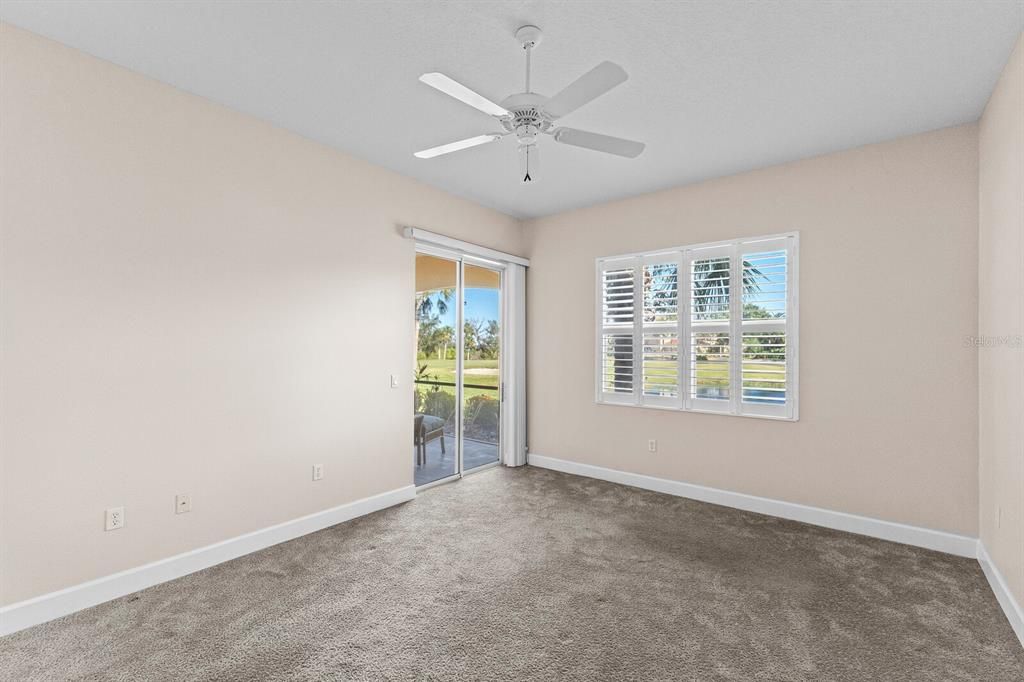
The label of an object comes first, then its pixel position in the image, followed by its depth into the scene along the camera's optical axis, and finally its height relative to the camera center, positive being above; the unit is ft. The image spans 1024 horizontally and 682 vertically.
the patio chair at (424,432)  14.70 -2.63
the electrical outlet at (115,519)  8.42 -2.98
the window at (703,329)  12.74 +0.50
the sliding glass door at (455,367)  14.93 -0.72
